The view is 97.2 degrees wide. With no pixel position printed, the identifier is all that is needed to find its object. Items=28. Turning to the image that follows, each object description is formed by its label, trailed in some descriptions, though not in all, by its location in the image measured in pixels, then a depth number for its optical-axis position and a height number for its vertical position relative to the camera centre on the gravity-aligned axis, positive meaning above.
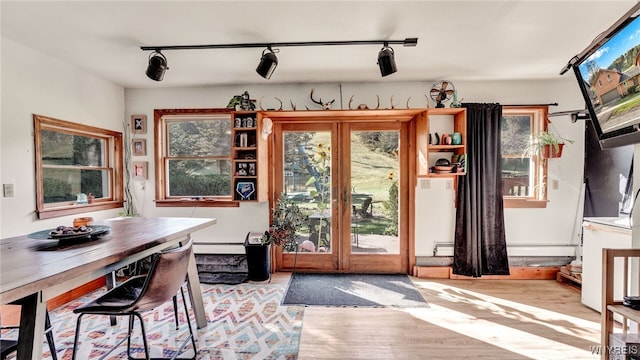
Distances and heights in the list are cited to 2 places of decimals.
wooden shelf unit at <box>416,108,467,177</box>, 3.25 +0.51
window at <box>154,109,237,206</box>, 3.70 +0.25
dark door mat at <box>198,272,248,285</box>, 3.37 -1.25
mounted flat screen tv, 1.50 +0.56
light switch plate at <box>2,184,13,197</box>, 2.38 -0.10
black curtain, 3.40 -0.32
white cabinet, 2.51 -0.68
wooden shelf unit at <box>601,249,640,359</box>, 1.53 -0.71
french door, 3.68 -0.20
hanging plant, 3.21 +0.32
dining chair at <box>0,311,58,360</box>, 1.28 -0.79
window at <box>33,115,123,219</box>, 2.74 +0.11
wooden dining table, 1.16 -0.40
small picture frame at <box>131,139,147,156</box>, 3.70 +0.40
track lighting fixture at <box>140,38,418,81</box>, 2.36 +1.04
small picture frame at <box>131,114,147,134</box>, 3.71 +0.70
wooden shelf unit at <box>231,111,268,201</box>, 3.33 +0.24
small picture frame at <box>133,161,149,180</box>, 3.70 +0.09
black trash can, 3.41 -1.03
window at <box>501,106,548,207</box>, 3.54 +0.18
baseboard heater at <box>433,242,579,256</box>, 3.49 -0.94
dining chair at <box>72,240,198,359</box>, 1.53 -0.65
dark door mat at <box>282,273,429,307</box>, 2.87 -1.29
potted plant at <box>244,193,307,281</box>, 3.42 -0.78
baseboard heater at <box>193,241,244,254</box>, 3.69 -0.93
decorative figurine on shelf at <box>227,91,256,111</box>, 3.35 +0.87
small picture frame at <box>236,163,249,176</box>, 3.39 +0.09
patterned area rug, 2.08 -1.29
